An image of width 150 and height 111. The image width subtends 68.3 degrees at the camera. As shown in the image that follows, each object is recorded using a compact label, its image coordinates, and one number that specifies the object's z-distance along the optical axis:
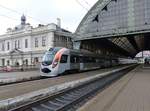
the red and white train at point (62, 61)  12.16
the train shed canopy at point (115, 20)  20.43
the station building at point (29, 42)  28.74
